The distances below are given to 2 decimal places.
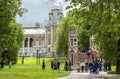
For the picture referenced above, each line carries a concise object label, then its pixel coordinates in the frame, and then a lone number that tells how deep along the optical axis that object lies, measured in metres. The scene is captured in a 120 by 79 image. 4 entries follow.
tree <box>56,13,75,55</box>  89.94
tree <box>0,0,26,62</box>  42.38
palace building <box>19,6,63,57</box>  146.25
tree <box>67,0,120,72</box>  25.69
